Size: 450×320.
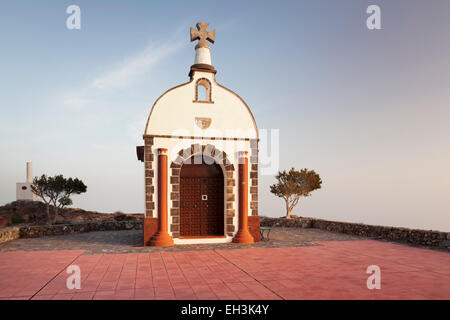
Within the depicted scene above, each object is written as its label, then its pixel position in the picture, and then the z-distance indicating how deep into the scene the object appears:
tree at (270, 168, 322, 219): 23.12
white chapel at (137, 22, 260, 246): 10.67
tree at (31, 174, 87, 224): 24.17
